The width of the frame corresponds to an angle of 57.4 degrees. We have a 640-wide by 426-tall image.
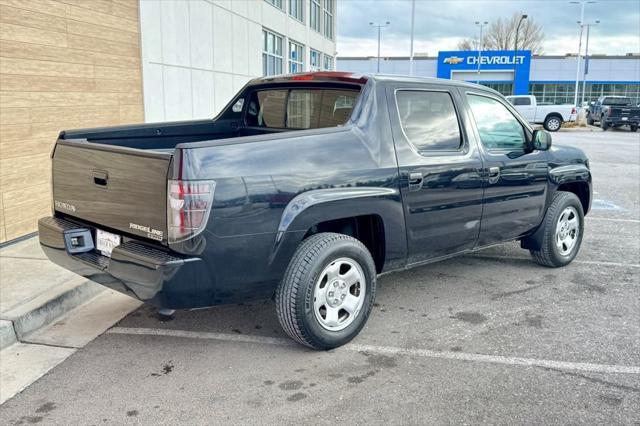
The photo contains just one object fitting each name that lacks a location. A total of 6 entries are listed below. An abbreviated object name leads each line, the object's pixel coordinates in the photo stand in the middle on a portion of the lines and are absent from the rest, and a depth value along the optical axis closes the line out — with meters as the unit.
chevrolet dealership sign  58.53
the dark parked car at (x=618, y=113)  30.91
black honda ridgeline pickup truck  3.36
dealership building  59.22
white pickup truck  31.81
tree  75.12
